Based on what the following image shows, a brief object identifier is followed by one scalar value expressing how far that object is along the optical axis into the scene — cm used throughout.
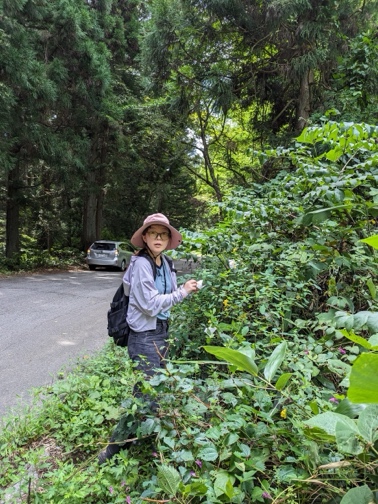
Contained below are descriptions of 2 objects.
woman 251
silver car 1630
